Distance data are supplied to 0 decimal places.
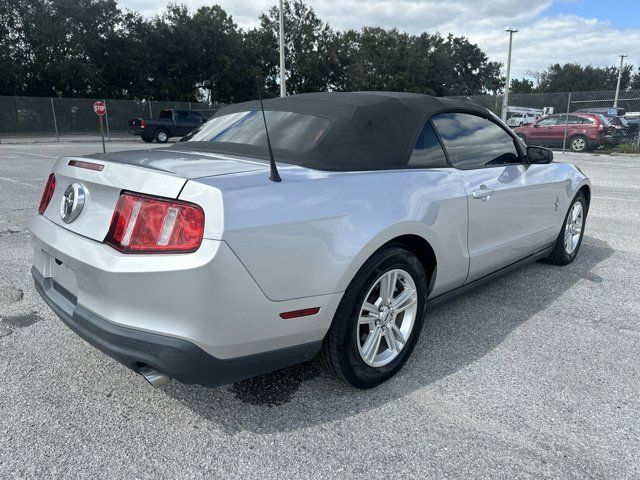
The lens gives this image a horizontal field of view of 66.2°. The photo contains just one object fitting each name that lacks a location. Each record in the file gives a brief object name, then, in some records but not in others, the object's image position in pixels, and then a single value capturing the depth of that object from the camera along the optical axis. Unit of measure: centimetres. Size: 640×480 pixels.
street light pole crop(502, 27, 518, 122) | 2387
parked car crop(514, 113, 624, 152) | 1881
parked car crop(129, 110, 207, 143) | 2538
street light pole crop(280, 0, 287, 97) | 2152
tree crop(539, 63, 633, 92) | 8888
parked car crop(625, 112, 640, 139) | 2006
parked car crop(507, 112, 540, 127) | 2912
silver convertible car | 197
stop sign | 2325
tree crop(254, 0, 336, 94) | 4884
